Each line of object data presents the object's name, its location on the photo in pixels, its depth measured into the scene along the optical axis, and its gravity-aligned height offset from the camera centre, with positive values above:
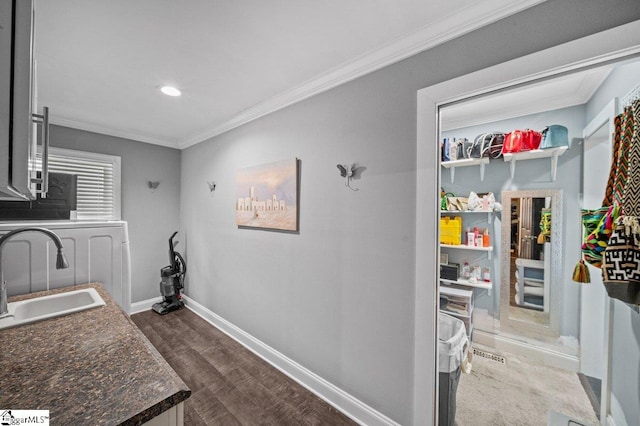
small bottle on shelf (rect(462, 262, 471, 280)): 2.92 -0.67
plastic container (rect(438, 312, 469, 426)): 1.62 -1.08
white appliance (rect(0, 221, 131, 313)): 1.67 -0.37
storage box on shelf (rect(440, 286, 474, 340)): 2.76 -1.03
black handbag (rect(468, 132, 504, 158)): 2.61 +0.74
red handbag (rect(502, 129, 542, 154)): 2.38 +0.73
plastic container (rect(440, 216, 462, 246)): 2.95 -0.19
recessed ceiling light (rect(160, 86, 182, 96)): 2.12 +1.05
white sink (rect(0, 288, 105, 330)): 1.33 -0.60
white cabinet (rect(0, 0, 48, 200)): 0.41 +0.20
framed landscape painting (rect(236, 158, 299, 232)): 2.16 +0.15
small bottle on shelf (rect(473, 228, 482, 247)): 2.82 -0.27
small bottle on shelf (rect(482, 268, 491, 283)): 2.82 -0.69
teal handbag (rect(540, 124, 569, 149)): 2.28 +0.72
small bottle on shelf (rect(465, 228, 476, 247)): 2.84 -0.28
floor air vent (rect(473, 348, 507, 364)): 2.52 -1.48
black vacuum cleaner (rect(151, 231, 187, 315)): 3.33 -1.00
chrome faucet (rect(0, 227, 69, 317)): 1.30 -0.28
